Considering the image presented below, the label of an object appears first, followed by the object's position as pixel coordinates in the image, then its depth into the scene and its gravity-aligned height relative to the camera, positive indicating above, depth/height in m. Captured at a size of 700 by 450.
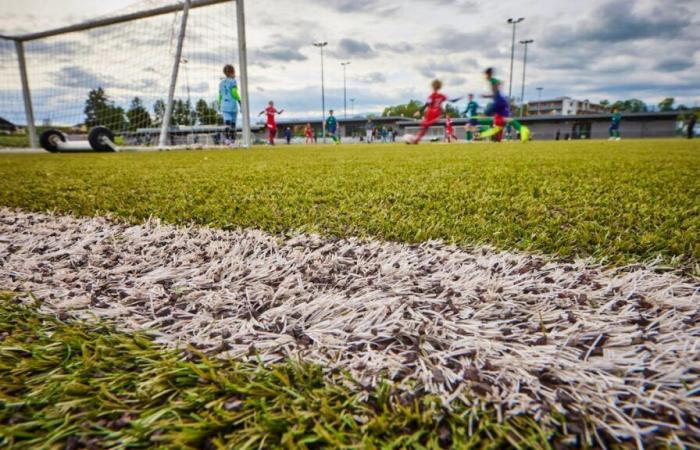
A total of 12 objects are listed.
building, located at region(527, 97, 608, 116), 94.19 +9.99
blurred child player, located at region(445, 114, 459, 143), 19.12 +1.08
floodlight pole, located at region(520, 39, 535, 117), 52.58 +14.45
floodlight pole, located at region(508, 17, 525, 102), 44.32 +12.12
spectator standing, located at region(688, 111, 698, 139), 29.40 +1.47
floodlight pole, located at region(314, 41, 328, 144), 55.03 +7.58
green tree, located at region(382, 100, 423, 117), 95.61 +9.69
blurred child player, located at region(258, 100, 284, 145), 16.02 +1.27
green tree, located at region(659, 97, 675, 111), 87.21 +9.64
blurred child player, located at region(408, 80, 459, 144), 12.98 +1.34
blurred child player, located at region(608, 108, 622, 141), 22.35 +1.42
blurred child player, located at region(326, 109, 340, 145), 25.65 +1.52
